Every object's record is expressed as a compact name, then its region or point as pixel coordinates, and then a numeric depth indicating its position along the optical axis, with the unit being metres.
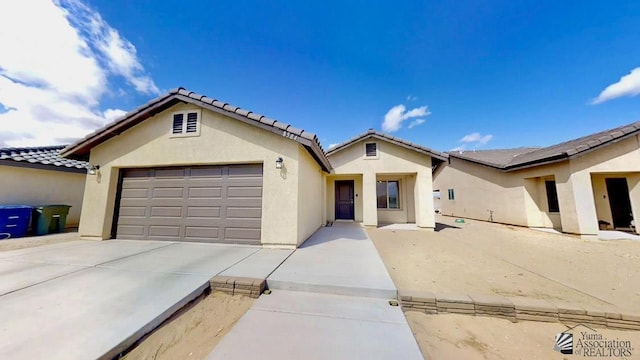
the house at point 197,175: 5.62
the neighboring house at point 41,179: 7.48
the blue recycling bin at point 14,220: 6.57
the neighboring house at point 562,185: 8.31
